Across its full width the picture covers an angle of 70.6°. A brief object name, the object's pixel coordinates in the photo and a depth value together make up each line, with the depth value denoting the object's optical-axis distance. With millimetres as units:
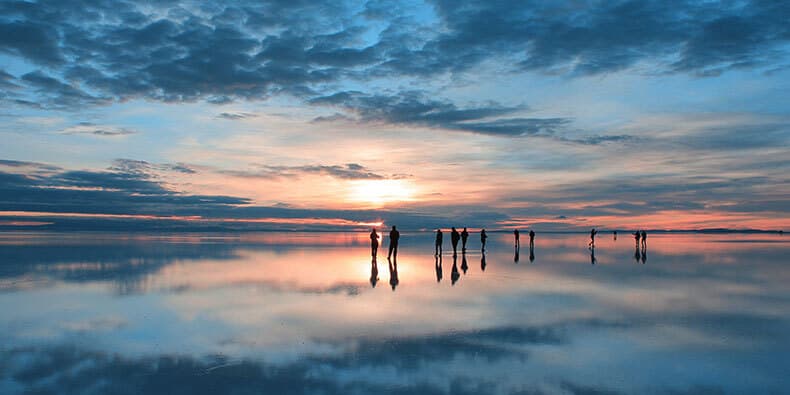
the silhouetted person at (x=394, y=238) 27031
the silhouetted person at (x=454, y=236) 29819
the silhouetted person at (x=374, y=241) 27250
